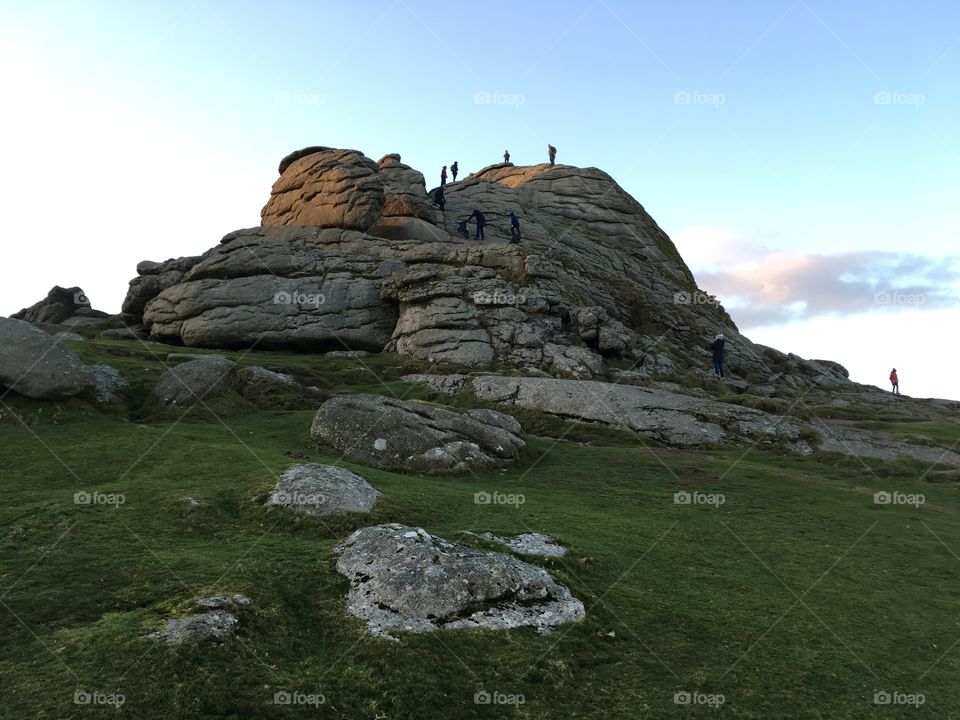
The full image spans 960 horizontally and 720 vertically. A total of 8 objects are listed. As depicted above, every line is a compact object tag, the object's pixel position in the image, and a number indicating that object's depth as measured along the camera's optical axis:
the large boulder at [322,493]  20.19
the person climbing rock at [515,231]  71.25
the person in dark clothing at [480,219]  75.19
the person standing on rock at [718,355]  56.00
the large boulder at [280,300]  57.66
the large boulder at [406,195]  74.19
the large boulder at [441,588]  14.71
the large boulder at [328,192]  72.12
